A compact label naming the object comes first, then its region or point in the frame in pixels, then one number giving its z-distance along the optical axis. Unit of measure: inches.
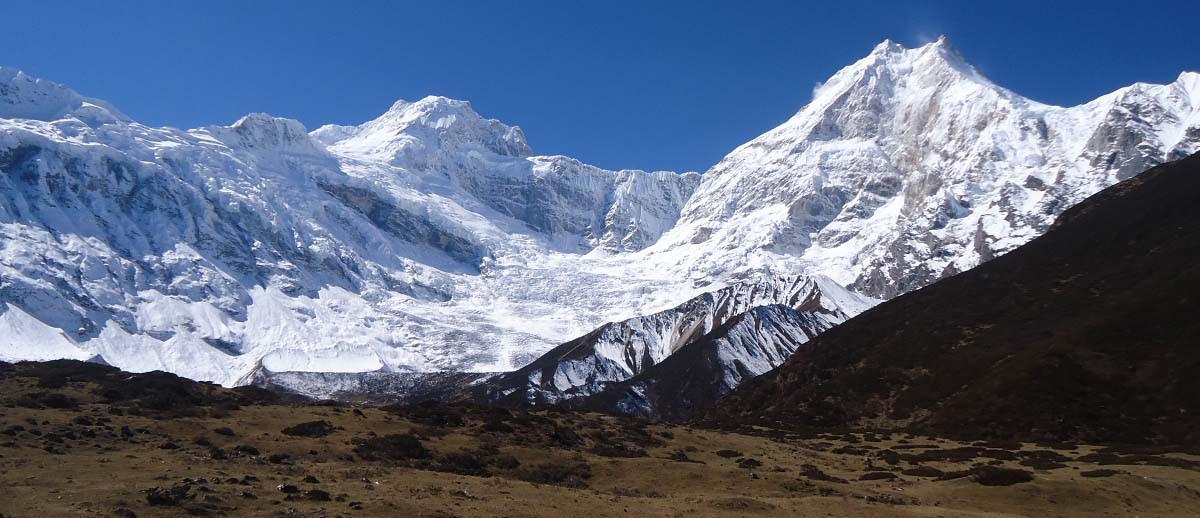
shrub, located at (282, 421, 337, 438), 2346.2
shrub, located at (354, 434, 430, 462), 2166.6
